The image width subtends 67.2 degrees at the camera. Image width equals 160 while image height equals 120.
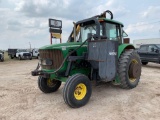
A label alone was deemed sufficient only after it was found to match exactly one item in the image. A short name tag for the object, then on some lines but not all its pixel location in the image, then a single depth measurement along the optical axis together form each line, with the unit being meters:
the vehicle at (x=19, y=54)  16.94
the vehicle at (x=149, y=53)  8.25
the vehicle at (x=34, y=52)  18.55
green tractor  3.19
